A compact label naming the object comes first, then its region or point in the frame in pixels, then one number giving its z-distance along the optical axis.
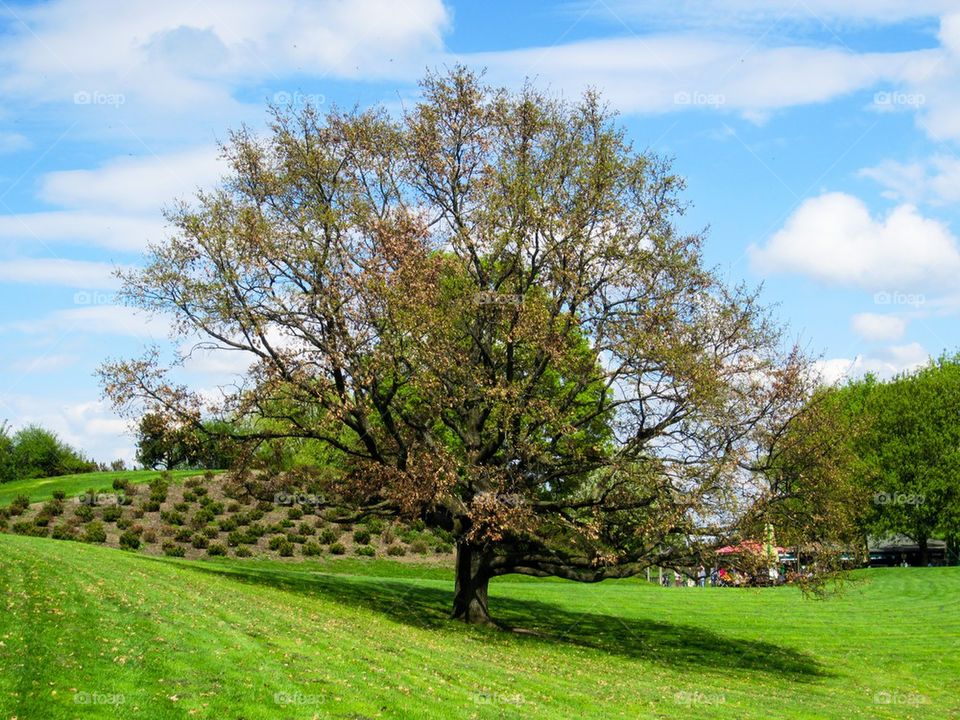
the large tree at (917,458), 66.25
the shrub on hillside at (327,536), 49.28
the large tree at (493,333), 26.66
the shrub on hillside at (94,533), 41.94
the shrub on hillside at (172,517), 47.34
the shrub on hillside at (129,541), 41.94
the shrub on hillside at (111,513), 46.47
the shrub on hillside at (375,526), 51.29
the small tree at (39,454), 81.19
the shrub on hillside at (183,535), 45.44
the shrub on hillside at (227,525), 48.31
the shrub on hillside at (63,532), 42.19
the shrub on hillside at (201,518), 47.60
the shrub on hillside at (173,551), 43.03
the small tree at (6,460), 77.19
